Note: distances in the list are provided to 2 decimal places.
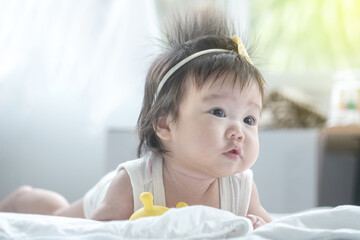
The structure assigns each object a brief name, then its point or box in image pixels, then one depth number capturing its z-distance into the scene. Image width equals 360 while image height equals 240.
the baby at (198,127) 0.88
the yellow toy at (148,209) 0.79
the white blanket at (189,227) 0.63
